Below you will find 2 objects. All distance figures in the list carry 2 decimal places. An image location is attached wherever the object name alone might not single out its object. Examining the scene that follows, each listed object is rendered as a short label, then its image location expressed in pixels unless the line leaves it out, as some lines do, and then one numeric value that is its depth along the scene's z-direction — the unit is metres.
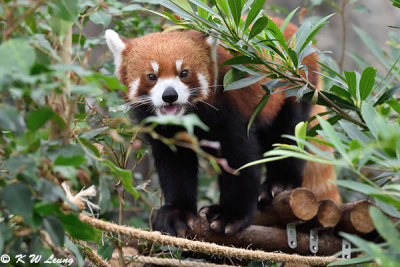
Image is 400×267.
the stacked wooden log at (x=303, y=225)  5.36
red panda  5.32
